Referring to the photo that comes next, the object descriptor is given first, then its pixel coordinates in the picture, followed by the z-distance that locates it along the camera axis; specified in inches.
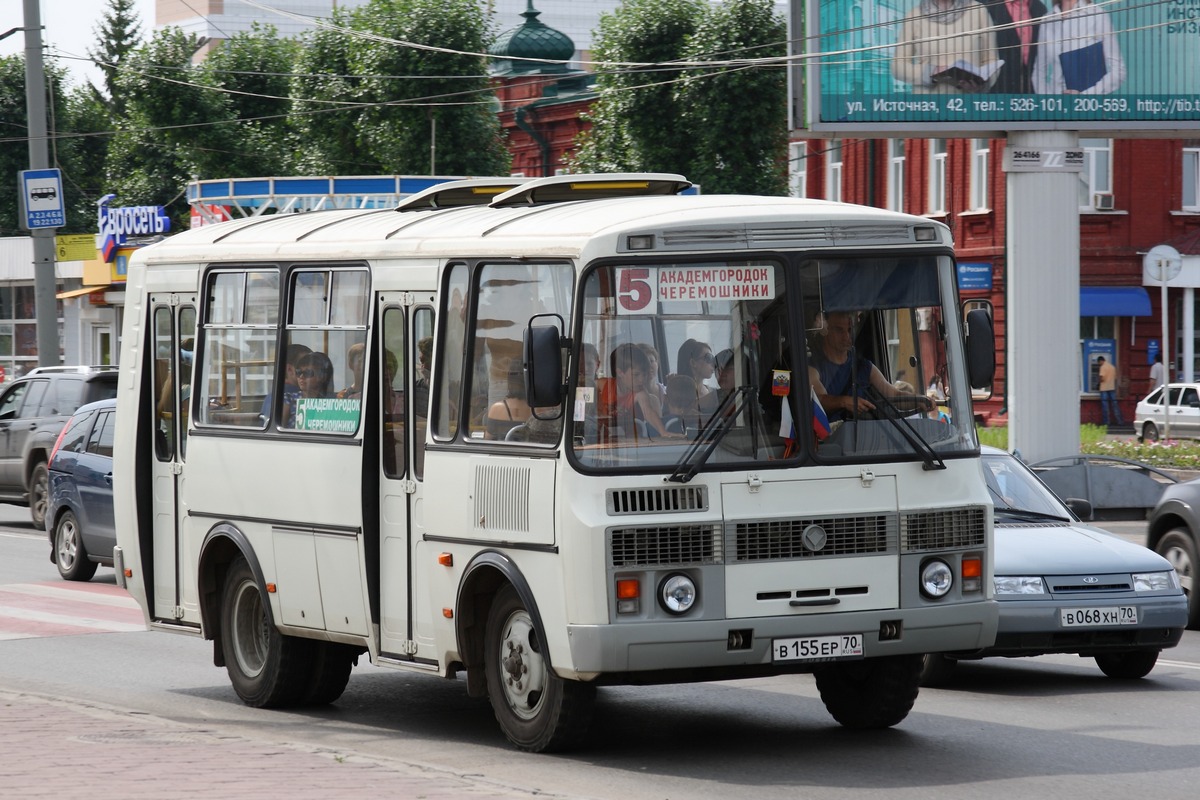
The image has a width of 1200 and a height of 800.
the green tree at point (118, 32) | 3843.5
